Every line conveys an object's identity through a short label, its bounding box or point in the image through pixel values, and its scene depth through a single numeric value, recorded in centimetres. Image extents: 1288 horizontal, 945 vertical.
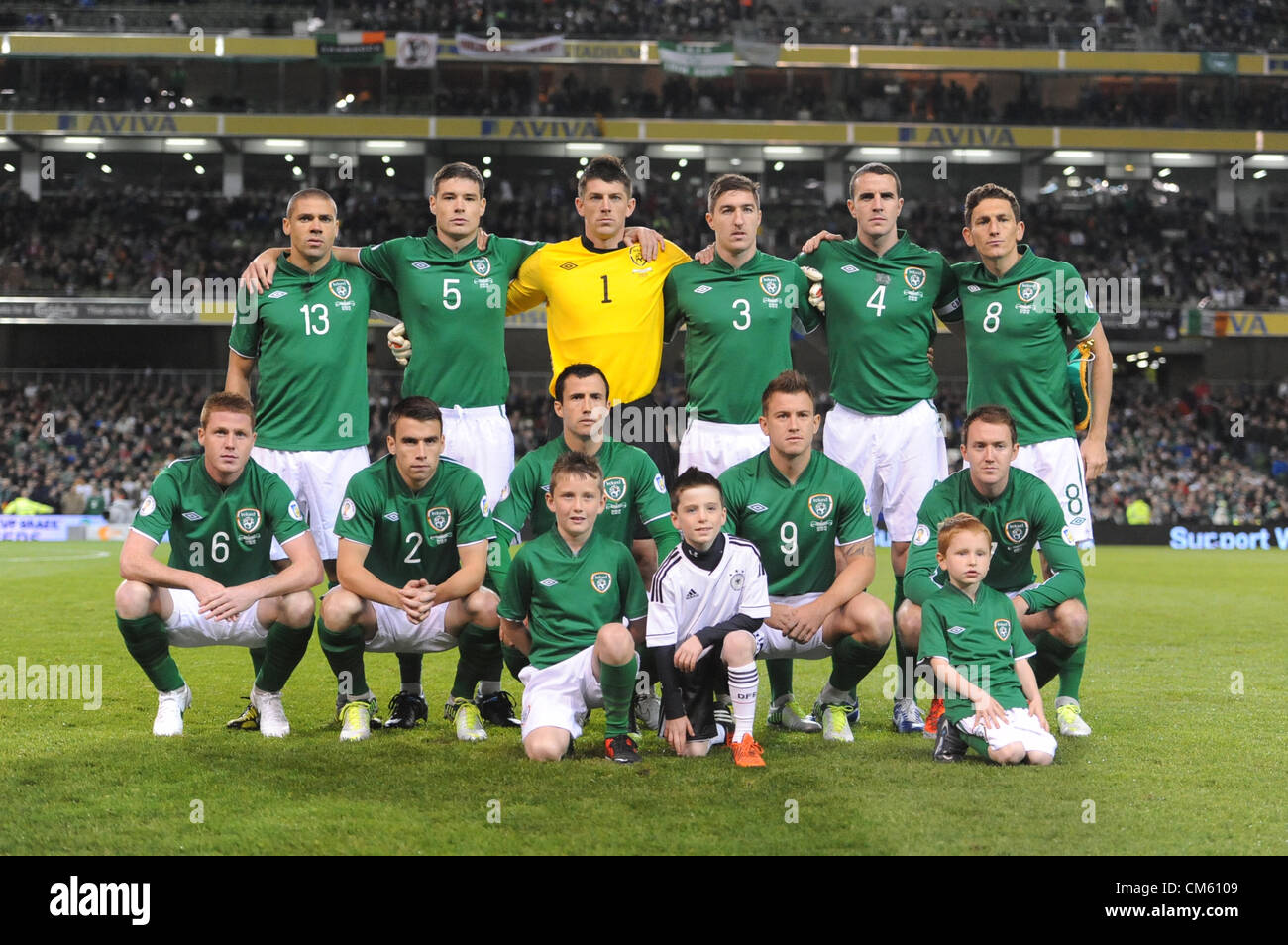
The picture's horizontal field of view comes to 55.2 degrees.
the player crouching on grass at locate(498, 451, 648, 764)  507
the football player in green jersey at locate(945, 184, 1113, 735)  618
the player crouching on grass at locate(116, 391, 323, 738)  550
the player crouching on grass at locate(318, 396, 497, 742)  549
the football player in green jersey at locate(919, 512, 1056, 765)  493
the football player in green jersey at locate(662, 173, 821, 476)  611
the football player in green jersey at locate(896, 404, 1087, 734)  550
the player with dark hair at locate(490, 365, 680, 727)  552
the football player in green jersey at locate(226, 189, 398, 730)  621
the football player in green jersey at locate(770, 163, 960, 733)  625
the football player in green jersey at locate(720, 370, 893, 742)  545
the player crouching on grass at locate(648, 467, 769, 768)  510
